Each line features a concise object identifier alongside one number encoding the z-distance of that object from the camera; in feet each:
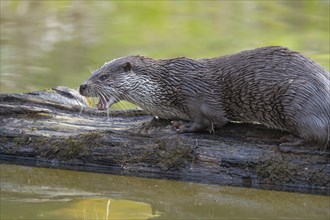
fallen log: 44.42
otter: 43.78
